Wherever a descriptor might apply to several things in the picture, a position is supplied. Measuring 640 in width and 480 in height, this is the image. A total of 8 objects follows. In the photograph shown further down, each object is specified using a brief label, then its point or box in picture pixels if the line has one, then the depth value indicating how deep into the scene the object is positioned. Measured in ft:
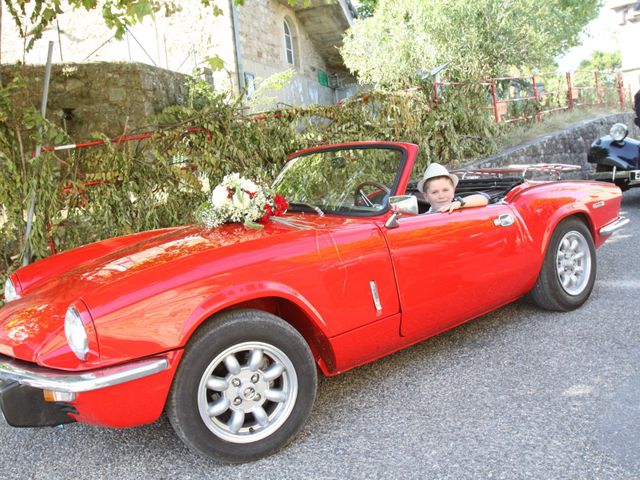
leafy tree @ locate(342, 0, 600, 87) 45.03
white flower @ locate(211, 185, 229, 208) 10.66
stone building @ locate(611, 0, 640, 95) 78.37
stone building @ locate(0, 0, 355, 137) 28.81
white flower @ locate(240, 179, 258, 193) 10.65
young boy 11.65
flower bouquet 10.50
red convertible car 7.32
